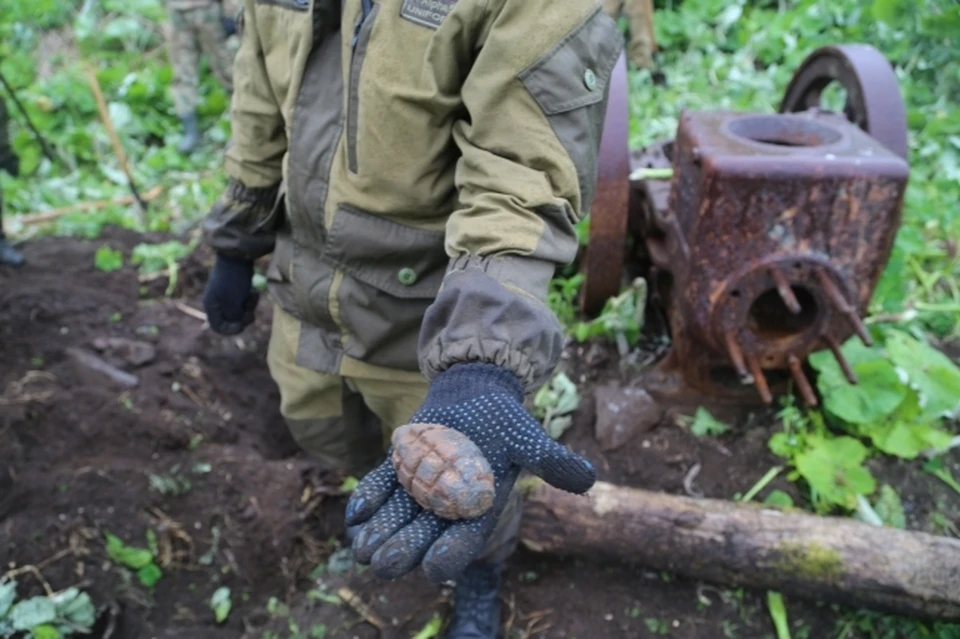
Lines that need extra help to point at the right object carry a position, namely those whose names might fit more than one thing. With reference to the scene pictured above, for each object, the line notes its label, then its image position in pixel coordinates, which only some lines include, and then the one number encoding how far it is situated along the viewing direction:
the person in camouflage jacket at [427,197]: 1.19
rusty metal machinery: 2.10
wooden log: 1.96
